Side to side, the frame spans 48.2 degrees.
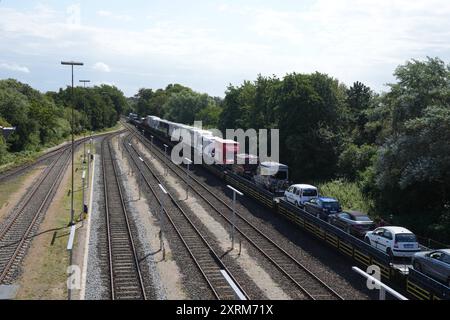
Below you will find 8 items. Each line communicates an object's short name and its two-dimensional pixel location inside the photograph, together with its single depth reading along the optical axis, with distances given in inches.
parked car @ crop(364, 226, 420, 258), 919.0
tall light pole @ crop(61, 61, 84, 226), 1183.9
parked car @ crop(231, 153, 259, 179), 1888.5
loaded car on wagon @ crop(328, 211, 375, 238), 1077.8
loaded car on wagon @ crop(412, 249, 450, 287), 780.0
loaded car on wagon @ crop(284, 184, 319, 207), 1352.1
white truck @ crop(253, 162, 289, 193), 1619.2
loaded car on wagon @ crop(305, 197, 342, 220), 1225.1
